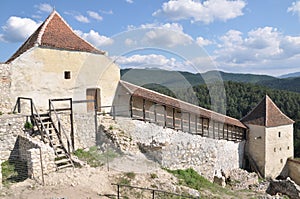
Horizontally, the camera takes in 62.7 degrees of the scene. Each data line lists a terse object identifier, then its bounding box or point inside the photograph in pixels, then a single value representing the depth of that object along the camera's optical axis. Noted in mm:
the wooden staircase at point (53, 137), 8727
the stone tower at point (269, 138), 16719
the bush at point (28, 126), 9602
